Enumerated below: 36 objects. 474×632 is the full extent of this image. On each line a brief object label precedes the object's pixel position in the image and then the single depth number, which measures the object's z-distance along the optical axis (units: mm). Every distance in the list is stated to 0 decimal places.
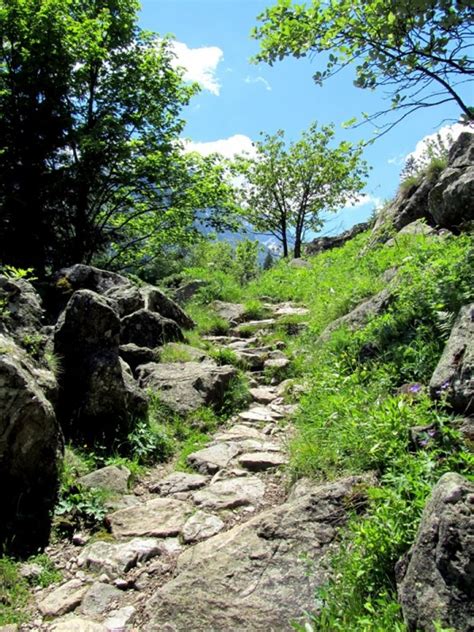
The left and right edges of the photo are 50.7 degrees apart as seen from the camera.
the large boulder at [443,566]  2453
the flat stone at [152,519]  4930
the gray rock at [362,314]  7445
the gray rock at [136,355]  9516
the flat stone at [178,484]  5922
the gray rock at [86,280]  9906
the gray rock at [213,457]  6438
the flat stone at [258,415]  8078
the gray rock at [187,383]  8133
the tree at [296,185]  35344
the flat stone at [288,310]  13297
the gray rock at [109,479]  5688
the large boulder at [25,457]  4863
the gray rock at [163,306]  11562
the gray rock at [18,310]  6023
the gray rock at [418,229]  10845
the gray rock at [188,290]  16556
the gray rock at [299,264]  21528
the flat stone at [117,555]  4391
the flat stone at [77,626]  3586
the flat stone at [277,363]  9914
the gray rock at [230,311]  14047
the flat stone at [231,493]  5367
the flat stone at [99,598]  3867
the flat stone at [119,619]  3617
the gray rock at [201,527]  4801
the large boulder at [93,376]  6832
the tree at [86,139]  15227
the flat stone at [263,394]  8867
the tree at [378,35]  5160
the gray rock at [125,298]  10413
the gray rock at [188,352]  9820
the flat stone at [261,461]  6242
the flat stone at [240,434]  7348
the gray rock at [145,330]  10258
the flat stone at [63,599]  3857
